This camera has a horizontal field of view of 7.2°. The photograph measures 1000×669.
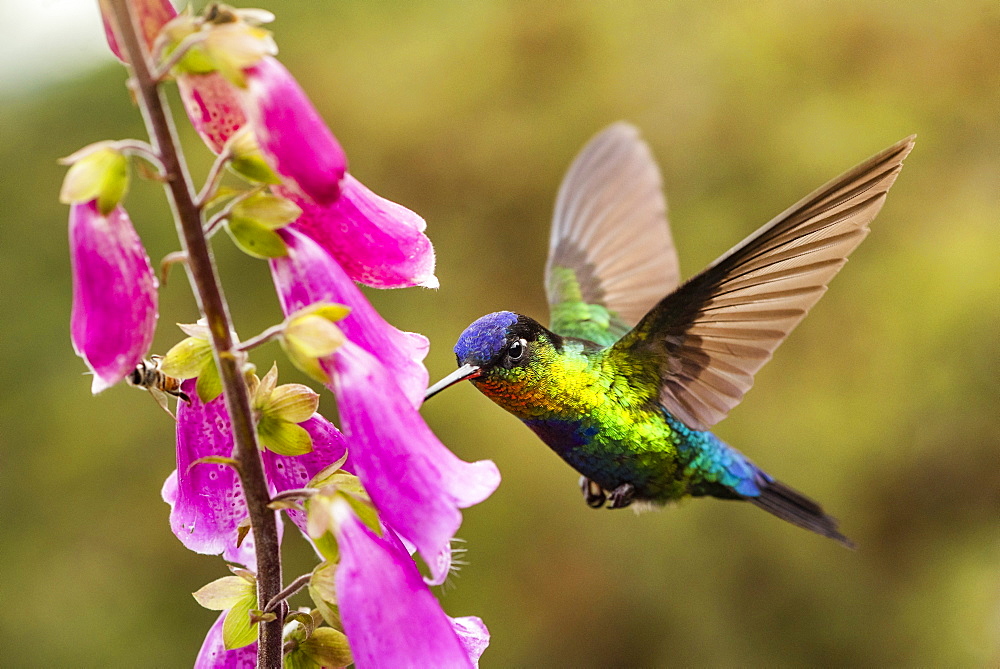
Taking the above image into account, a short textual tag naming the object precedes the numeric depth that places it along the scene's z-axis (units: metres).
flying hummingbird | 1.68
